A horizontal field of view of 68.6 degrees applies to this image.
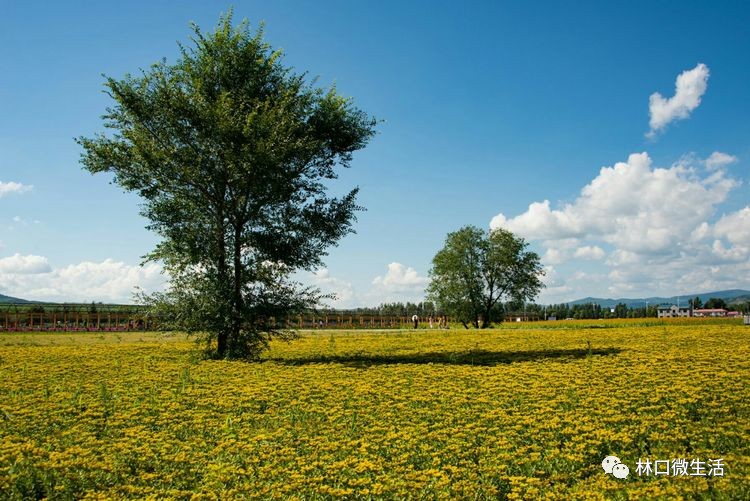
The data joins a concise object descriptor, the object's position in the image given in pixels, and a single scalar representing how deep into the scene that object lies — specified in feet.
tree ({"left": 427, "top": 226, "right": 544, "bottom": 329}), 263.70
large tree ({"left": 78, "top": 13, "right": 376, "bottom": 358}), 76.79
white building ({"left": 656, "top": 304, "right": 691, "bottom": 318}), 628.69
